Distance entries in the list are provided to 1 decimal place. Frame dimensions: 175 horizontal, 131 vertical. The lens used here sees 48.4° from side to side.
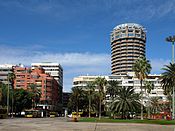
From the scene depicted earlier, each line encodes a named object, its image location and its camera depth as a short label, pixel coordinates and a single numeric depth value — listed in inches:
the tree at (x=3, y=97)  2885.4
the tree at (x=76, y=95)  3384.1
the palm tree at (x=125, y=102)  2267.1
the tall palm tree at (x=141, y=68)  2187.9
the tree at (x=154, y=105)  3826.0
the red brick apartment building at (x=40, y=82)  4243.1
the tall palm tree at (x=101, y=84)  2983.5
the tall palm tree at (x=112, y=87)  3494.8
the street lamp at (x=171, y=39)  1834.8
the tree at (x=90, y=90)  3392.8
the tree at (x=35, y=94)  3637.8
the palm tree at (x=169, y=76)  2012.0
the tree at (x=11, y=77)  3133.3
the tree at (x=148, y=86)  3207.1
